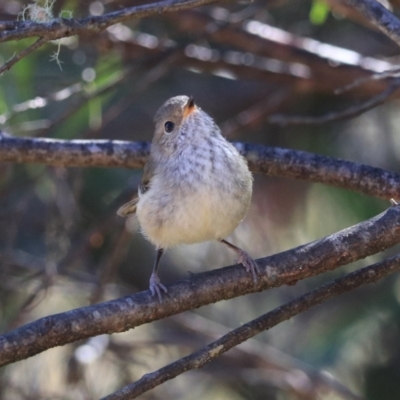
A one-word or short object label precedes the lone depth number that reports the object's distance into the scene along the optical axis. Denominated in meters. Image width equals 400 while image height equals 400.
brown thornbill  6.18
